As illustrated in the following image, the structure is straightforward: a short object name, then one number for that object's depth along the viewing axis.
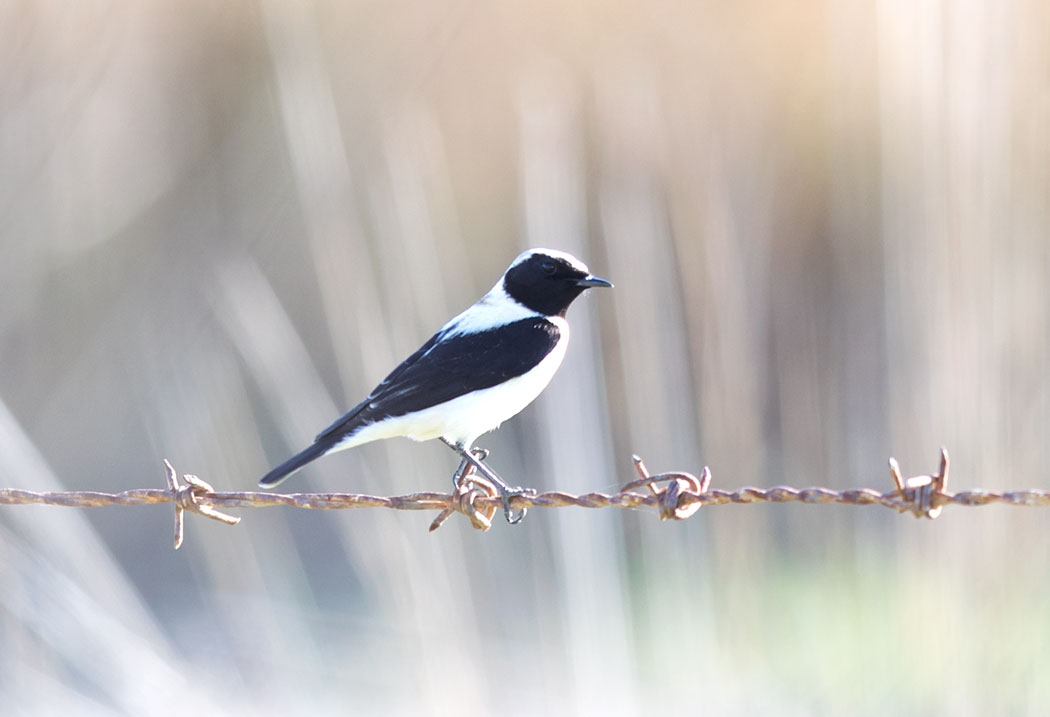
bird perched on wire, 7.91
